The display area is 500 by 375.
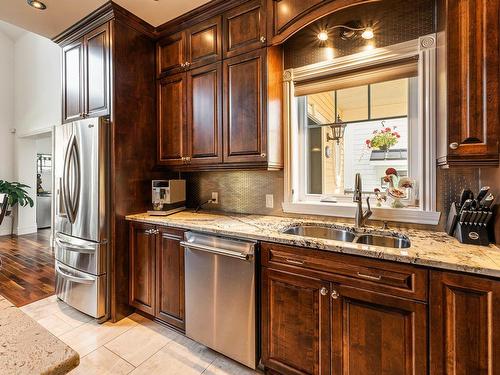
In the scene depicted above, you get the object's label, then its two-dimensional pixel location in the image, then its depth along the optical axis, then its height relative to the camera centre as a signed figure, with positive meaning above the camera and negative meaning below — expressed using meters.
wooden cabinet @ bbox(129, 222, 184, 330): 2.07 -0.74
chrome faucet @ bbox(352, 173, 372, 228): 1.79 -0.20
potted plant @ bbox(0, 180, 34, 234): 5.16 -0.13
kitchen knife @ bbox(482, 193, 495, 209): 1.34 -0.10
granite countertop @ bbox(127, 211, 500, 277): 1.13 -0.33
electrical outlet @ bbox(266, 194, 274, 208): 2.37 -0.16
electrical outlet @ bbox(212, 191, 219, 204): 2.69 -0.13
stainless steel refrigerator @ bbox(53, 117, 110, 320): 2.28 -0.27
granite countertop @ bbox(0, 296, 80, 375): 0.49 -0.35
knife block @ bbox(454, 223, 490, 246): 1.32 -0.28
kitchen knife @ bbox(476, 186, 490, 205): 1.35 -0.07
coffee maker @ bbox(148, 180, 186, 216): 2.46 -0.11
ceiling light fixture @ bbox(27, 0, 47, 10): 2.16 +1.55
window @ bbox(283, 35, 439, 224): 1.78 +0.41
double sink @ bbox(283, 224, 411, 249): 1.64 -0.37
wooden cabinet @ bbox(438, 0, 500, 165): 1.27 +0.51
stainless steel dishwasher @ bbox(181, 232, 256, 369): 1.67 -0.76
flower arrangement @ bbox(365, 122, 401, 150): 2.00 +0.35
